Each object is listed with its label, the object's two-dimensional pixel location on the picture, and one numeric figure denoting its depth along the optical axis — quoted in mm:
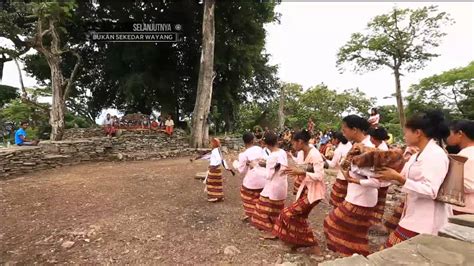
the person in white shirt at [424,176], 2320
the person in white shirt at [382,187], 4528
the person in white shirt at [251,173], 5059
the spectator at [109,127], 14617
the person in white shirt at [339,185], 4875
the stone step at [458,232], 1809
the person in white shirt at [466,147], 2921
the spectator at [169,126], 15146
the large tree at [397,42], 20438
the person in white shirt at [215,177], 6395
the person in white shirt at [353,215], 3301
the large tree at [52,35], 11612
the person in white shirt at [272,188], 4363
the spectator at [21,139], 10827
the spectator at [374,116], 6945
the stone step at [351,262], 1581
